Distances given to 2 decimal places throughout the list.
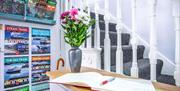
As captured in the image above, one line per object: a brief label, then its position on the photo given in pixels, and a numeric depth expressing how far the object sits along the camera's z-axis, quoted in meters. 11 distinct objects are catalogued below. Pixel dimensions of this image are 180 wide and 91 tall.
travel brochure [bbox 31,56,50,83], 1.68
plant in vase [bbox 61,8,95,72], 1.29
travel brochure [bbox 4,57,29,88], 1.46
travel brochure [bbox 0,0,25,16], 1.41
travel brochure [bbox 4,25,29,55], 1.46
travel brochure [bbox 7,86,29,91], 1.55
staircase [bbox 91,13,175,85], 1.60
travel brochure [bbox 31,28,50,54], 1.68
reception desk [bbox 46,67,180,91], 0.82
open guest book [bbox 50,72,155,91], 0.75
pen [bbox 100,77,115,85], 0.82
